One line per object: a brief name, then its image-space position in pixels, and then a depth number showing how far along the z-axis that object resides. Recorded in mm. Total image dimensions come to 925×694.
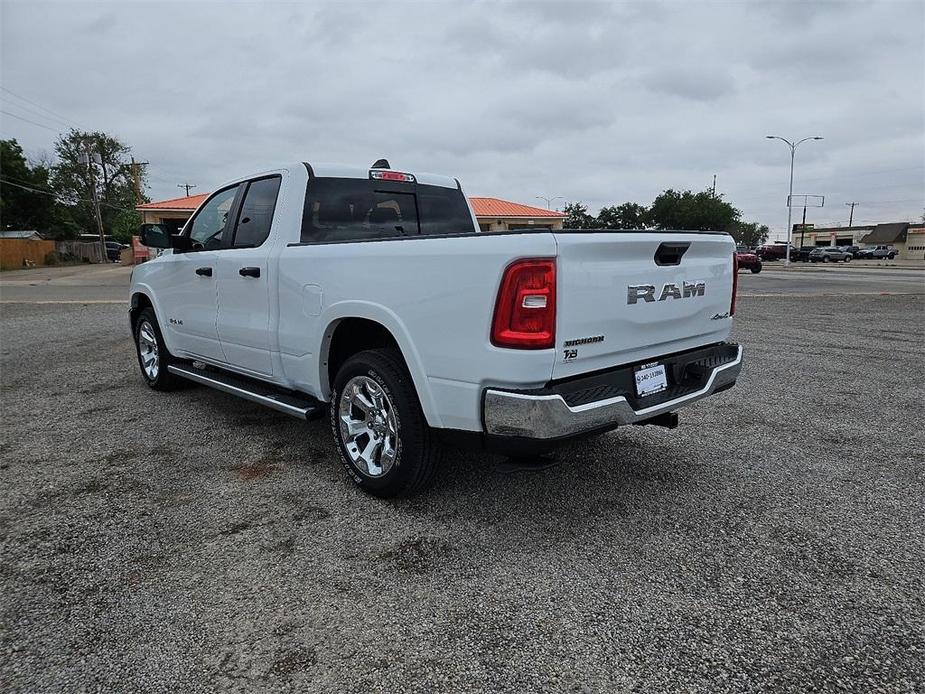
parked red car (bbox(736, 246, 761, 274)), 34500
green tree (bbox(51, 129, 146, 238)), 58531
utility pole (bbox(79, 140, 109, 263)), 58125
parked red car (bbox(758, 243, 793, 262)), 57938
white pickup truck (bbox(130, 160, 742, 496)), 2676
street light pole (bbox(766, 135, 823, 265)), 49425
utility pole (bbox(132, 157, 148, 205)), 61188
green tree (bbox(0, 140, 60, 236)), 49719
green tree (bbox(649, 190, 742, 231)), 62906
